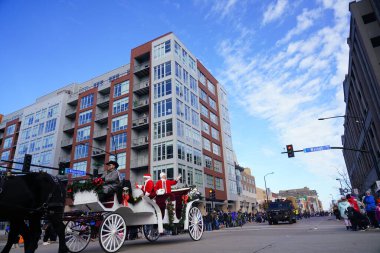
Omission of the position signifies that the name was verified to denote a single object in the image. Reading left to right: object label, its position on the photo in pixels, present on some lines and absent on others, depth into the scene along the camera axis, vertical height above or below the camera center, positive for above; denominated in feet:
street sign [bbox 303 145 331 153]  72.94 +18.69
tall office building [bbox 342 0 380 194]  95.91 +52.72
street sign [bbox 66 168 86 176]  77.10 +16.55
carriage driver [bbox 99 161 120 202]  23.29 +4.24
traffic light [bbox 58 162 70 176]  69.46 +15.86
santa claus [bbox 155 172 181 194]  28.22 +4.35
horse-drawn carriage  22.22 +1.41
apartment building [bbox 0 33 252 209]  127.95 +55.57
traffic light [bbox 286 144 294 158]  76.28 +19.16
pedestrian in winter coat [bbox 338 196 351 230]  43.52 +2.29
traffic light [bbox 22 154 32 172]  59.62 +15.11
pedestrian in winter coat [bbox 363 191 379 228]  39.63 +1.96
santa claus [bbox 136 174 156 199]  27.45 +3.97
